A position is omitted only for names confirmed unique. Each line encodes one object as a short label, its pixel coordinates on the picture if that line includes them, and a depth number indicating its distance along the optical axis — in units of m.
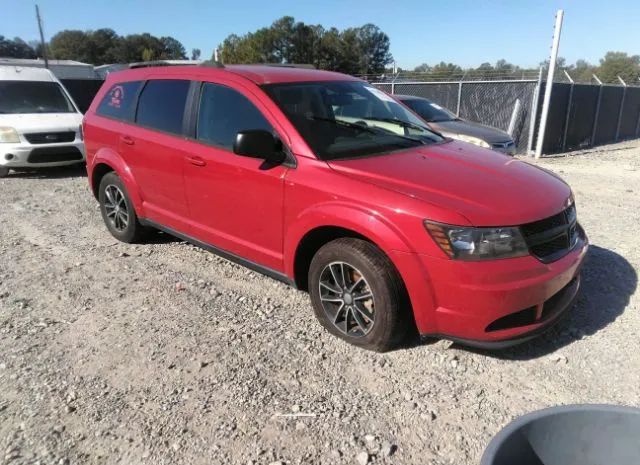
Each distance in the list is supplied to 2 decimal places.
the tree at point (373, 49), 89.12
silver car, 9.35
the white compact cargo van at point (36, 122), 8.97
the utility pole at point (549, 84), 11.55
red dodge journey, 2.90
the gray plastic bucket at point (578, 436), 1.83
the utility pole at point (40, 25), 38.61
